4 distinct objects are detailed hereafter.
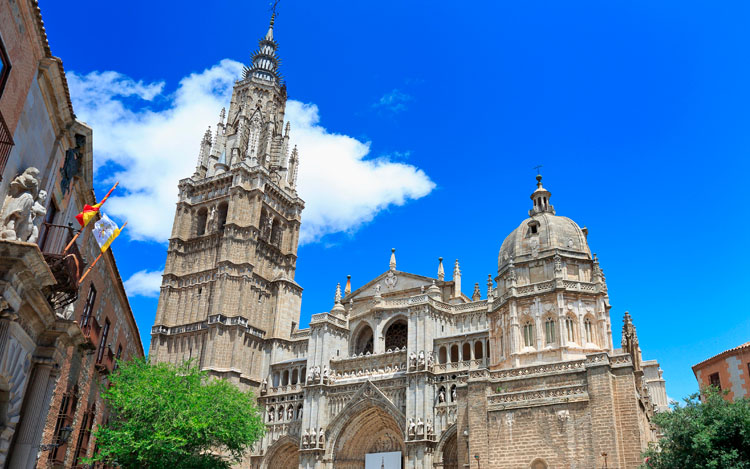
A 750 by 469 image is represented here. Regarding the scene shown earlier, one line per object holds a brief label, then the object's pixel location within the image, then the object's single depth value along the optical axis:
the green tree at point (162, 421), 25.14
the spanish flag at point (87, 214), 14.74
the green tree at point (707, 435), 21.16
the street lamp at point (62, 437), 16.38
